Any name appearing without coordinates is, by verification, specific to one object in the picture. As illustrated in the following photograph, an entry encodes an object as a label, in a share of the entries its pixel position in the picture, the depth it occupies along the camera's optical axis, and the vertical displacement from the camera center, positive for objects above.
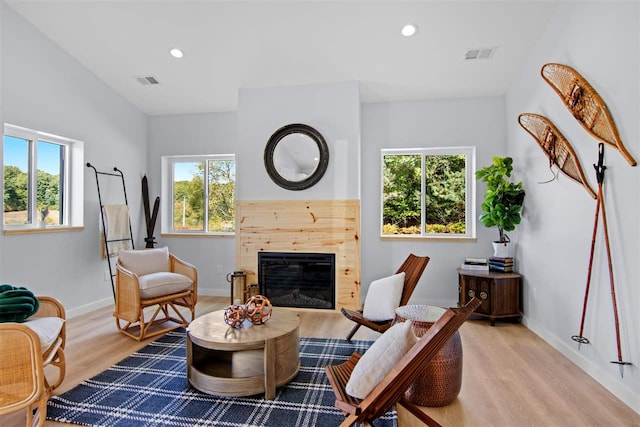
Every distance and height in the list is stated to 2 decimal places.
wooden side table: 3.77 -0.80
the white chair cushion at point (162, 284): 3.36 -0.63
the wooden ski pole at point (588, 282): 2.47 -0.46
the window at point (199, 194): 5.17 +0.34
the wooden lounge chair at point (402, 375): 1.51 -0.66
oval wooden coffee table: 2.24 -0.94
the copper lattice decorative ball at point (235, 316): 2.45 -0.67
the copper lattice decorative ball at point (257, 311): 2.51 -0.64
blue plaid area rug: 2.02 -1.11
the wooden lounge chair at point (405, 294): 2.92 -0.64
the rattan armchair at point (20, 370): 1.81 -0.76
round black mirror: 4.25 +0.72
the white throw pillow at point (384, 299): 2.95 -0.67
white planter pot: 4.03 -0.36
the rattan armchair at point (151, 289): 3.34 -0.67
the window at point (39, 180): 3.49 +0.40
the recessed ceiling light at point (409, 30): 3.34 +1.73
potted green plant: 3.74 +0.19
